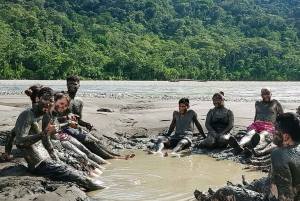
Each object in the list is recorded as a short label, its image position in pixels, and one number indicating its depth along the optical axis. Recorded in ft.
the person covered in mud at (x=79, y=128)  27.45
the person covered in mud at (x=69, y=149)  22.85
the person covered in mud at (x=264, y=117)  29.71
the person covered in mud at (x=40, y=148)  18.58
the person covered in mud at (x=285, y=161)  12.52
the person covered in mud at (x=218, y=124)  30.91
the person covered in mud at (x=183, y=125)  32.14
